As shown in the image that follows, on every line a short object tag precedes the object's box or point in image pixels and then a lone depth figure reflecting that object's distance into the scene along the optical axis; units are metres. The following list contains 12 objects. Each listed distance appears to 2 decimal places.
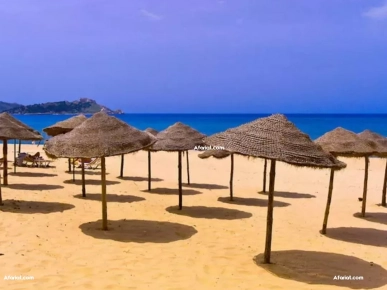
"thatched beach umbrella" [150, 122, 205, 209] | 10.77
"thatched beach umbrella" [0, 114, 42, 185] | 10.99
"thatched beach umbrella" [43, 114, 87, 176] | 14.49
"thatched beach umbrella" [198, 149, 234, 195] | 14.18
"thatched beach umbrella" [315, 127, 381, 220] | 9.33
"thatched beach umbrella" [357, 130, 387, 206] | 10.73
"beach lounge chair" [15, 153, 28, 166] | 18.62
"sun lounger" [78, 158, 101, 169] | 19.14
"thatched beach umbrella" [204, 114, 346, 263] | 6.55
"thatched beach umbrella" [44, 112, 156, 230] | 8.15
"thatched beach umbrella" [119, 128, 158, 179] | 16.47
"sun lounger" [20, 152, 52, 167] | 18.67
